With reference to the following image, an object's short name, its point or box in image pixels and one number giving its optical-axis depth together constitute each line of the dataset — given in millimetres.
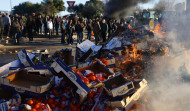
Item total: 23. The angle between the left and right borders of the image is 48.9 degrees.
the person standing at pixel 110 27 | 15938
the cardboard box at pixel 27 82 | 4246
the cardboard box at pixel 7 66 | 5251
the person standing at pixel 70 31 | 14023
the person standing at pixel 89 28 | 15828
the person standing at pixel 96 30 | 14023
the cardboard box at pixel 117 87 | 4225
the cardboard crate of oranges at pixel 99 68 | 5406
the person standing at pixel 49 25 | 15680
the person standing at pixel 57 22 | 17009
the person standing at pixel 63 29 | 14111
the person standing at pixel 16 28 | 12586
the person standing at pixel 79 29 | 14625
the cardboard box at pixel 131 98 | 4164
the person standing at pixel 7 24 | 13872
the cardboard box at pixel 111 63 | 6119
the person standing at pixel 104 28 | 14508
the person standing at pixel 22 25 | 14477
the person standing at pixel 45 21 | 16156
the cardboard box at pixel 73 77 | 4230
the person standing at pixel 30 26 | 13941
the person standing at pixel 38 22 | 15500
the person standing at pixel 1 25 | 13323
